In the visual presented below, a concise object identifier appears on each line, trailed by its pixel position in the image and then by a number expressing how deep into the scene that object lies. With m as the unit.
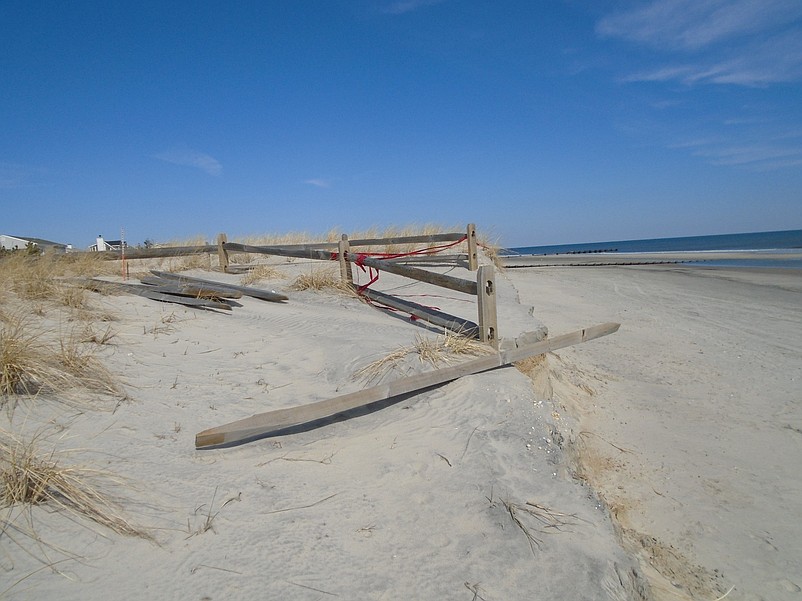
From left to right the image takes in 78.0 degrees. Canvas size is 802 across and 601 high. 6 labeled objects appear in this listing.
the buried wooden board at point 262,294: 7.65
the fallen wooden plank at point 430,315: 5.34
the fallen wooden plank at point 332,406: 3.12
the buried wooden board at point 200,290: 6.81
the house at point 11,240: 28.83
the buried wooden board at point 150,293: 6.50
